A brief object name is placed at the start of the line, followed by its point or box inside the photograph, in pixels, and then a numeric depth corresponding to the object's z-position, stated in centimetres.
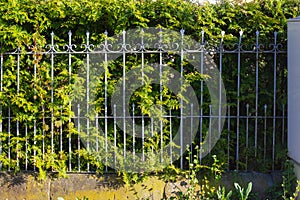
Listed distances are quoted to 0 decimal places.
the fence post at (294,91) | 872
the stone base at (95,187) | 954
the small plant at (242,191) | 877
